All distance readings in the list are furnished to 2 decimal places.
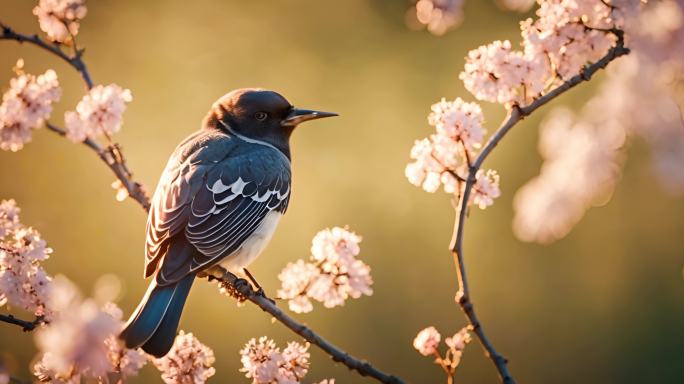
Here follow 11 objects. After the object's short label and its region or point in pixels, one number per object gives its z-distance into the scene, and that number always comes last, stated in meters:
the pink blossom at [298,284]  5.81
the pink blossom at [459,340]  4.70
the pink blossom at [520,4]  3.48
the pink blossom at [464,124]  5.10
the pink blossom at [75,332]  3.18
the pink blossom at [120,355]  4.62
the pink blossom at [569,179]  3.18
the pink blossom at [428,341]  4.94
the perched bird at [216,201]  6.13
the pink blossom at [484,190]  5.31
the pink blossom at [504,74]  5.02
